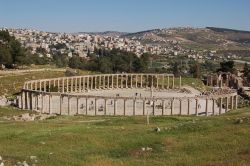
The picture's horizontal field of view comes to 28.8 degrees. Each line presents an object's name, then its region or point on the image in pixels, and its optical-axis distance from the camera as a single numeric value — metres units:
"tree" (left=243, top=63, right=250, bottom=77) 161.27
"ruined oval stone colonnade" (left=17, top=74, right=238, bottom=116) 91.35
